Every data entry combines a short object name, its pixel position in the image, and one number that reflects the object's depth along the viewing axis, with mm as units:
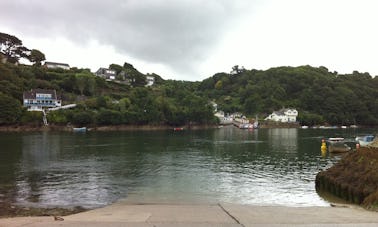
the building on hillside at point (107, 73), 178375
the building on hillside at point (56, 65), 165750
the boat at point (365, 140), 60378
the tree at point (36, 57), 154000
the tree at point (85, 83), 139000
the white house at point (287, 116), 173125
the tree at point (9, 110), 103688
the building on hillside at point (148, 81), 194600
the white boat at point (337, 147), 53938
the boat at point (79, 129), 109719
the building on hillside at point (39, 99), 118550
